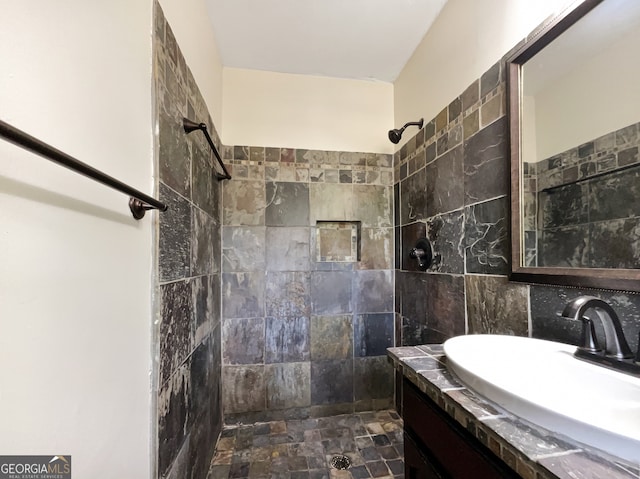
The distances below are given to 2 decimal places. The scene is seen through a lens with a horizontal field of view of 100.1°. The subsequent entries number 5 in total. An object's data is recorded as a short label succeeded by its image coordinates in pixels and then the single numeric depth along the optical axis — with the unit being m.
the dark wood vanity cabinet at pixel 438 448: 0.54
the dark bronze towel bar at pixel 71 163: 0.33
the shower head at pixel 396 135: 1.73
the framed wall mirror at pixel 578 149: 0.71
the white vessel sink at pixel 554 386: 0.42
